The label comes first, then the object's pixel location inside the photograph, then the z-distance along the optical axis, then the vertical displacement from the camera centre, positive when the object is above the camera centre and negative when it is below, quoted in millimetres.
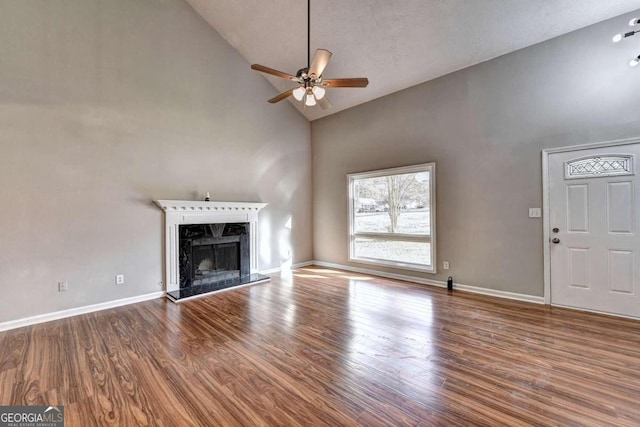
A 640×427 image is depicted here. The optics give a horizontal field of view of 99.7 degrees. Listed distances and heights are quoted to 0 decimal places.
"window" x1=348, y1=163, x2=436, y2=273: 4812 -80
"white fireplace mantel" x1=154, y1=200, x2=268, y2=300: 4246 -15
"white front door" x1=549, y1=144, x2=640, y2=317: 3201 -241
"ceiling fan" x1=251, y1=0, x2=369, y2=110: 2977 +1514
